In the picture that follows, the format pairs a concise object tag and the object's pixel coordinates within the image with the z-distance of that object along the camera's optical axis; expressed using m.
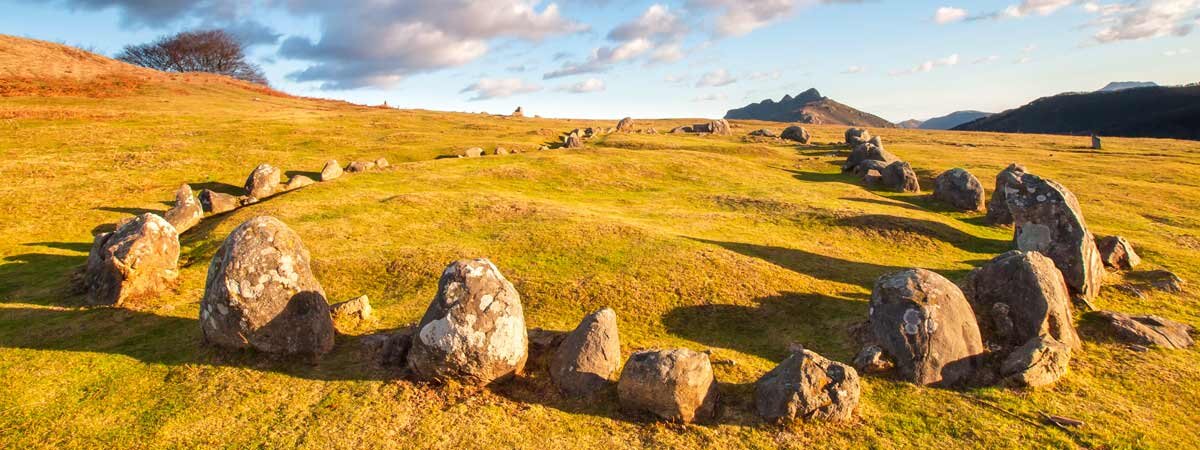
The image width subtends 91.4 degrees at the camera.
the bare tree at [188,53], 116.25
